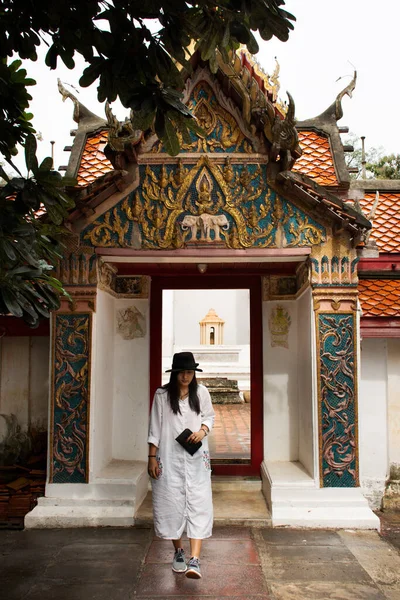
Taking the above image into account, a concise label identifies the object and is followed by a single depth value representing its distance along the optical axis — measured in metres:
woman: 4.66
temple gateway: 5.91
